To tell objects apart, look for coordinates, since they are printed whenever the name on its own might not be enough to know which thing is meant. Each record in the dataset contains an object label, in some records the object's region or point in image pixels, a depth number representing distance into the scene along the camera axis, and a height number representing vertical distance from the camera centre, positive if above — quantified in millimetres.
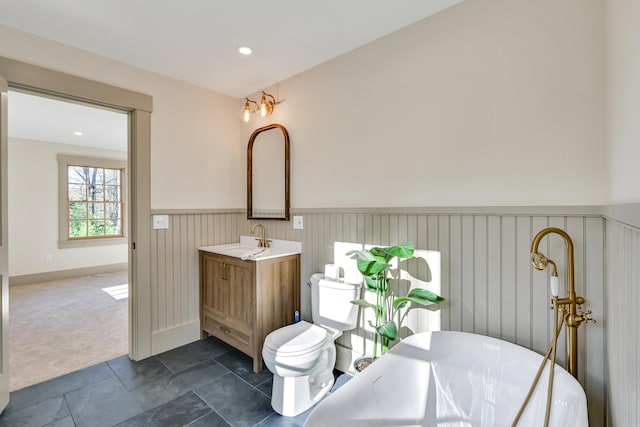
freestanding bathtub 1165 -766
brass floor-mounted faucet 1336 -391
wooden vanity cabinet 2295 -691
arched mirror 2787 +398
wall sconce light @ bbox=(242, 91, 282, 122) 2793 +1017
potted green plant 1765 -484
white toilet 1817 -839
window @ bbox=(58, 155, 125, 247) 5328 +259
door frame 2502 -5
